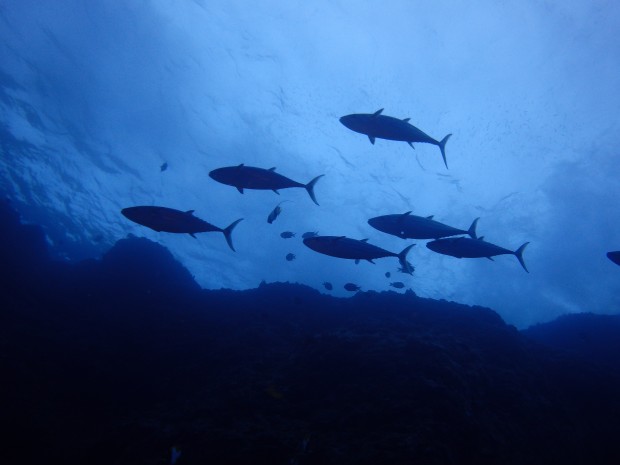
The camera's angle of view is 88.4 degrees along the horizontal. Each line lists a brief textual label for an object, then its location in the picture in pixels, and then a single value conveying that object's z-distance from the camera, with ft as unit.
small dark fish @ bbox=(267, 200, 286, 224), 32.54
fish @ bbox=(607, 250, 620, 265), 14.34
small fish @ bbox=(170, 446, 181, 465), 13.10
